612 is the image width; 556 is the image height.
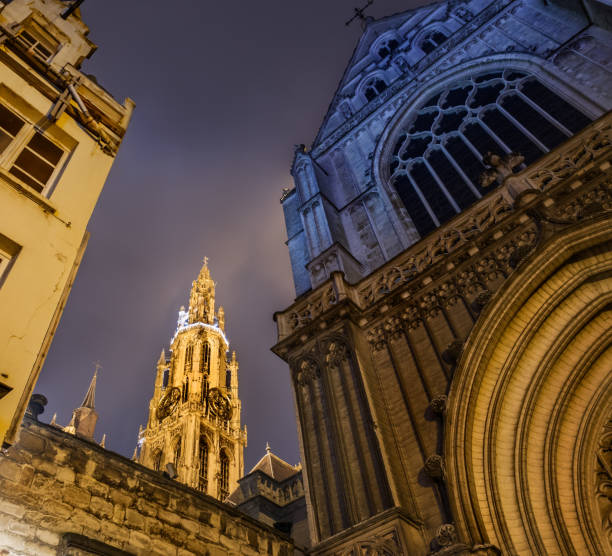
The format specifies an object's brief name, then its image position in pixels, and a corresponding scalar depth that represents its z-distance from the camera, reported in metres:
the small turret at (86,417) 53.06
